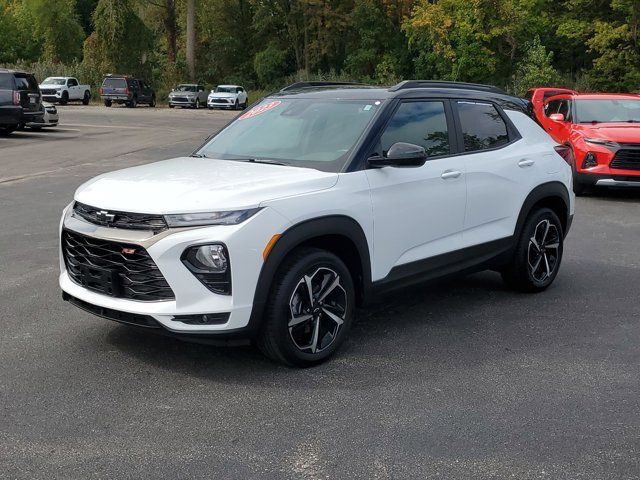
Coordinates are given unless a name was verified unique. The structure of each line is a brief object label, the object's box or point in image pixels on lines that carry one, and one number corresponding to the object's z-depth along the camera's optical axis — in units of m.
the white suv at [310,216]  4.40
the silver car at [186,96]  51.72
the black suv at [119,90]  48.66
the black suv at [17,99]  21.80
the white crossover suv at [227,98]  49.80
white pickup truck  48.40
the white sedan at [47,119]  23.72
